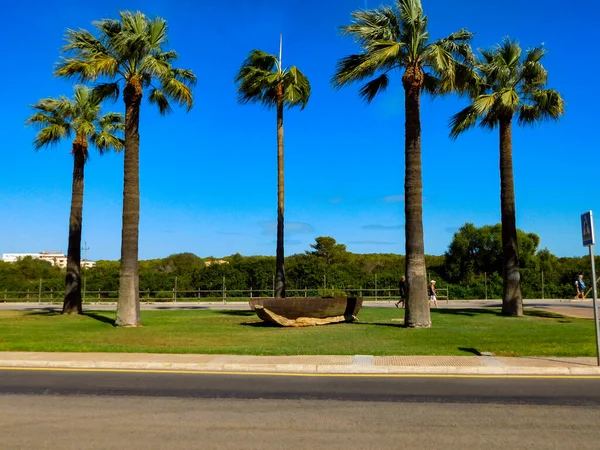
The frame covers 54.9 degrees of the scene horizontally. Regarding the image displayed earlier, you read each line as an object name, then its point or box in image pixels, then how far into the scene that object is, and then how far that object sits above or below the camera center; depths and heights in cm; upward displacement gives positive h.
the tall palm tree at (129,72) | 1900 +697
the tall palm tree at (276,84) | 2522 +861
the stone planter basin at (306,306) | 1864 -85
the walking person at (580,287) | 3431 -39
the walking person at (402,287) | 2686 -34
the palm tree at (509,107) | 2194 +672
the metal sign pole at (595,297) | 1037 -30
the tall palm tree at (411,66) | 1755 +673
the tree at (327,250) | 6500 +340
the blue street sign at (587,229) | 1053 +96
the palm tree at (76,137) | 2500 +628
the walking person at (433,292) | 2945 -64
